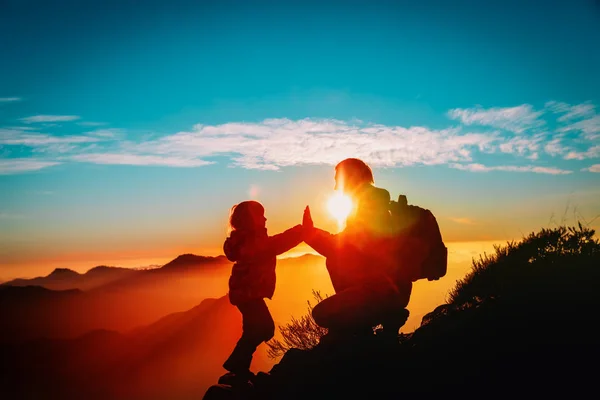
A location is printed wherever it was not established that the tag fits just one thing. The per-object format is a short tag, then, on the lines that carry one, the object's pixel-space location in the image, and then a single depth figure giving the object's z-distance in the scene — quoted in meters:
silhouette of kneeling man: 5.68
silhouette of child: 5.69
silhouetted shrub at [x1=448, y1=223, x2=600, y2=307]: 6.12
